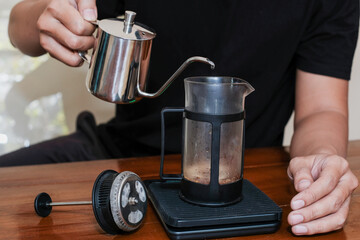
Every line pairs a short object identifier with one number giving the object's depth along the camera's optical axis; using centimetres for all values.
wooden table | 72
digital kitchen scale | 68
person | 122
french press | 71
